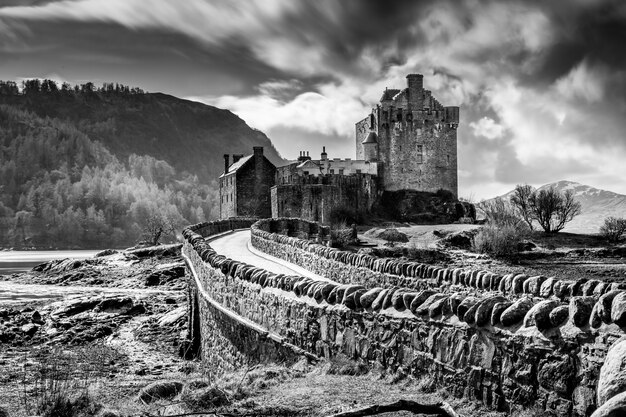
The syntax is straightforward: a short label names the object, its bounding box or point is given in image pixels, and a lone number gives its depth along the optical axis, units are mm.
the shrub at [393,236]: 53906
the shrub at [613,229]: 53781
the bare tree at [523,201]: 65750
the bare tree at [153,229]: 81569
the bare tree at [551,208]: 62625
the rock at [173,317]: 24891
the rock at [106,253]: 61941
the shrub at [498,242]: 45125
